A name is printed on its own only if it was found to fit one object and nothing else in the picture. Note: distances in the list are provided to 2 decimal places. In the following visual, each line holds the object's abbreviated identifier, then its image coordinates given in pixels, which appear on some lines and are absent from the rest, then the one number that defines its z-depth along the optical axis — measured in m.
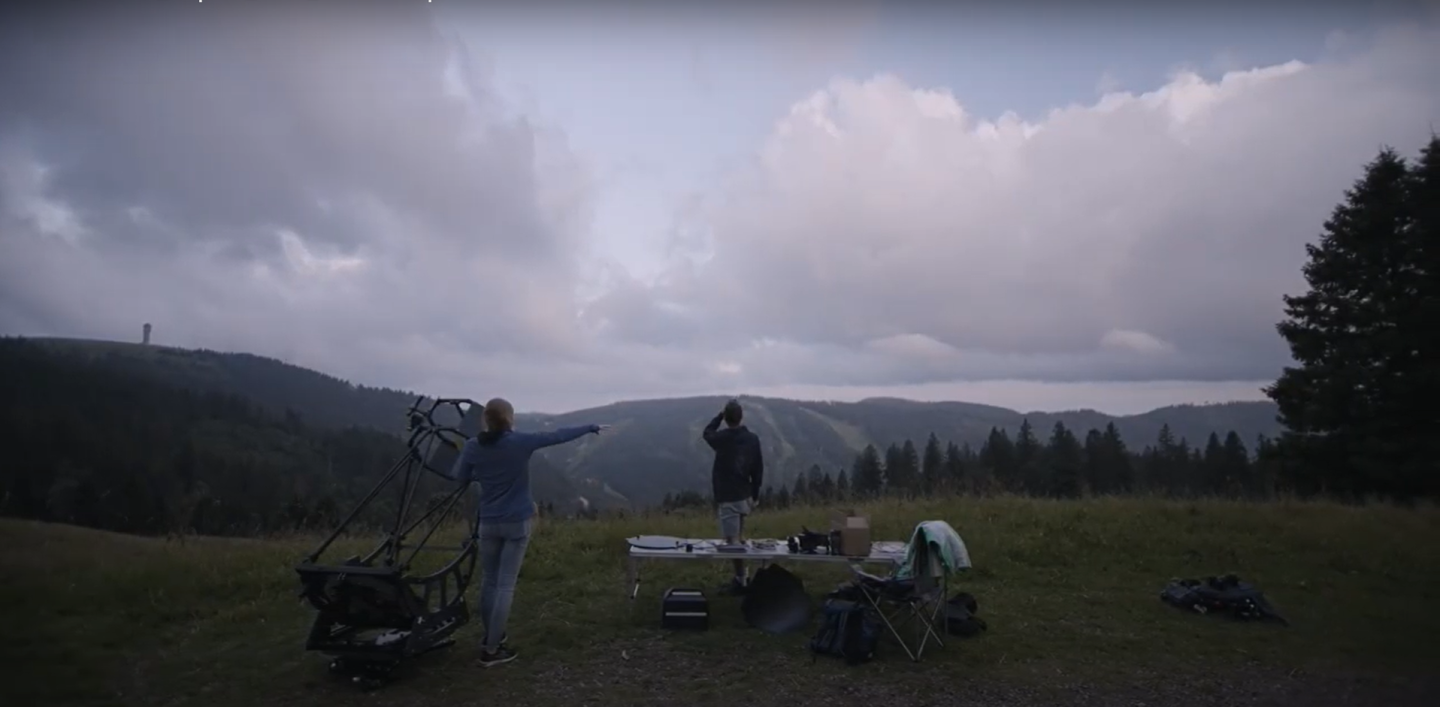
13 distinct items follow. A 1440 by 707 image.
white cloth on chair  6.29
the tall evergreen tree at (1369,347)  20.17
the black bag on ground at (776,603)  7.11
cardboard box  6.99
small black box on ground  6.96
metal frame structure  5.44
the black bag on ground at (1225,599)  7.66
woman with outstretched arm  5.92
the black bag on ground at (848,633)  6.21
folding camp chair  6.47
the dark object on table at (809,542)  7.29
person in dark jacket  7.96
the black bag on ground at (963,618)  6.93
